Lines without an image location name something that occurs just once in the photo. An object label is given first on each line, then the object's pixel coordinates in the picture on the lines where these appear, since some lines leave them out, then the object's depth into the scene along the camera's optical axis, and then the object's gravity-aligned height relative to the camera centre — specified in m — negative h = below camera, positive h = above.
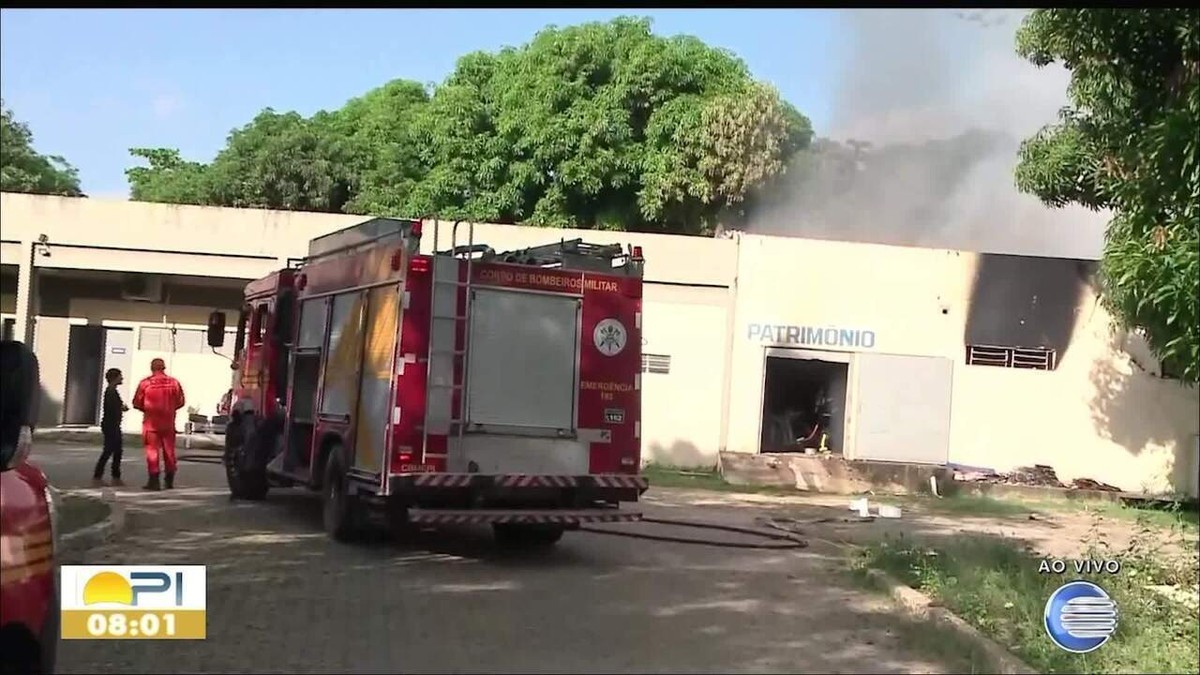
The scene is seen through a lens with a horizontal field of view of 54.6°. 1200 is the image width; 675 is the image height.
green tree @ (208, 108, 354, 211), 25.70 +4.72
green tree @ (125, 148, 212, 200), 26.56 +4.57
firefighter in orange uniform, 12.91 -0.50
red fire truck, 9.23 +0.00
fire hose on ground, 11.34 -1.35
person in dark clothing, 13.57 -0.67
